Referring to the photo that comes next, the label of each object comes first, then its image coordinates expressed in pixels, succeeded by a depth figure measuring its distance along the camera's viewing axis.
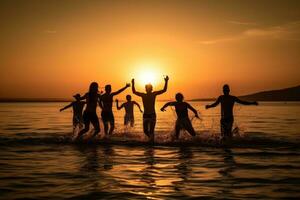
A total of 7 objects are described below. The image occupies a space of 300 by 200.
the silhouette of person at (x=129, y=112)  20.27
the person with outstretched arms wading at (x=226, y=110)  14.72
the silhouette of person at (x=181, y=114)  15.29
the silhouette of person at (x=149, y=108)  15.11
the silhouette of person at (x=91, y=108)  14.87
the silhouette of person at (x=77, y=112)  18.70
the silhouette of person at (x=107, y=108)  16.53
